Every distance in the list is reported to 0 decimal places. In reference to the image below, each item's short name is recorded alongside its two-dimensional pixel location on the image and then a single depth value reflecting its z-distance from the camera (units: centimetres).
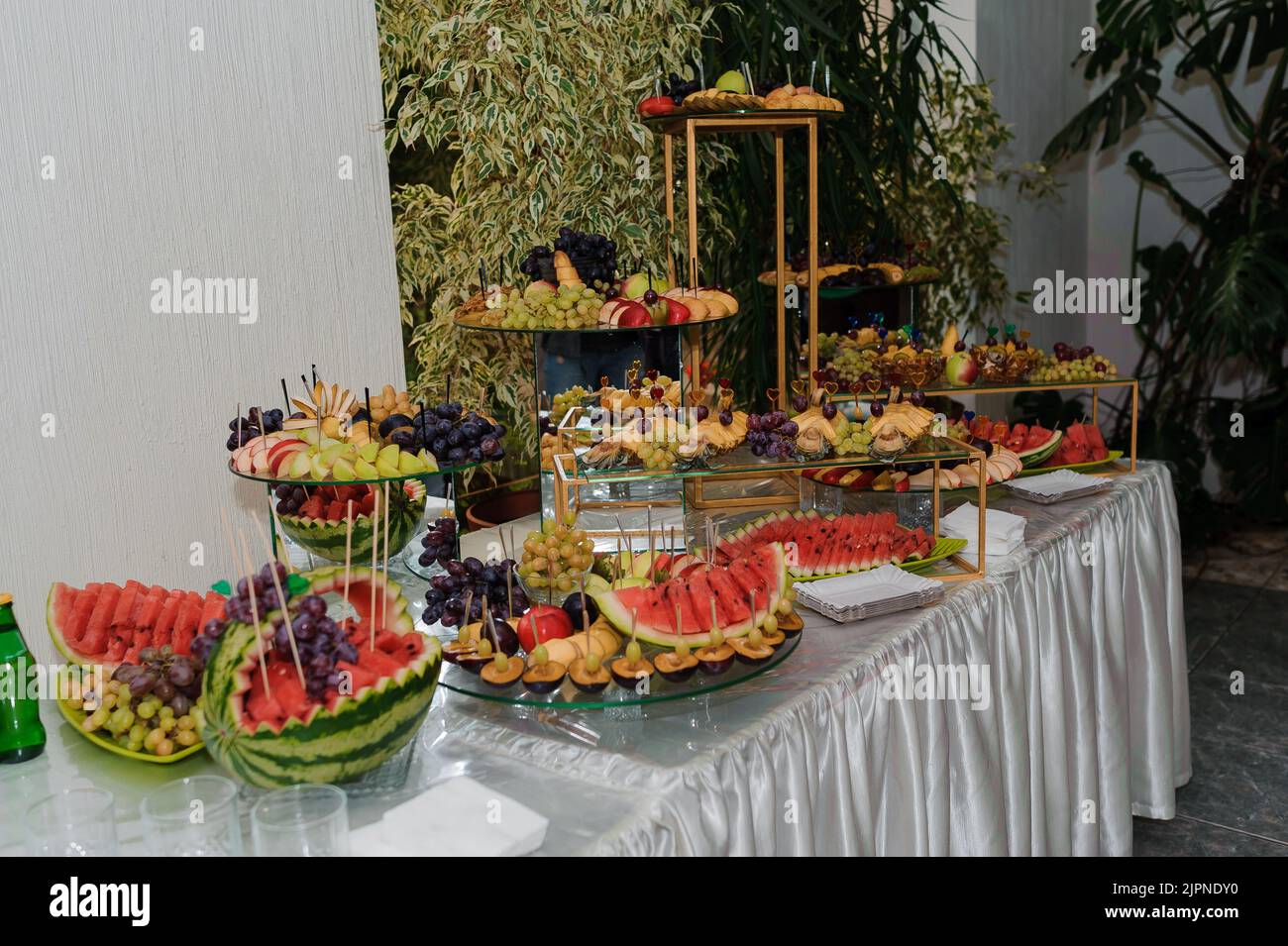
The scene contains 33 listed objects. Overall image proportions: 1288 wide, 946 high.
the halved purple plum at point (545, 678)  152
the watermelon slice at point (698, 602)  159
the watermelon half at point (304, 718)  127
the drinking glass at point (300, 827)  120
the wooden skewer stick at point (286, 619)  128
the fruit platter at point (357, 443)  187
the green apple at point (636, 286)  242
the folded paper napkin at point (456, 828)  122
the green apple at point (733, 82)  274
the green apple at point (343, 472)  185
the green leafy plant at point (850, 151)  370
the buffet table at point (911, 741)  142
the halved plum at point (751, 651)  157
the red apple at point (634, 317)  224
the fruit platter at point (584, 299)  228
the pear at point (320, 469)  186
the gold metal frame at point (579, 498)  204
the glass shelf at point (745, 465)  199
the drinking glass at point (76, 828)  124
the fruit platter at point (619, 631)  154
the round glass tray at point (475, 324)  225
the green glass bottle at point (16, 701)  146
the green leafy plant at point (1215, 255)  475
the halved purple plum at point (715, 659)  155
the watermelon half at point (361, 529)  211
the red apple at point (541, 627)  162
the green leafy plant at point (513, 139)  336
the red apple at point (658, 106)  267
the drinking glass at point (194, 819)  124
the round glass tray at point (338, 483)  184
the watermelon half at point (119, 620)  161
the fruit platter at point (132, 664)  143
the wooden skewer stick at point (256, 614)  126
